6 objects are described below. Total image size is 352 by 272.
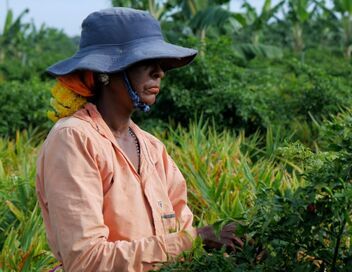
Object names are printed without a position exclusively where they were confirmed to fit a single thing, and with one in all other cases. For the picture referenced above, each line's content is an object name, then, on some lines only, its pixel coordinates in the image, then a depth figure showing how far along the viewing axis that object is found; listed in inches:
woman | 93.8
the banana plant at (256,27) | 629.6
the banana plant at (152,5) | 599.2
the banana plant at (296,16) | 818.6
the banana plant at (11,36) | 912.3
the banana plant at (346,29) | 999.9
